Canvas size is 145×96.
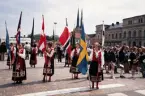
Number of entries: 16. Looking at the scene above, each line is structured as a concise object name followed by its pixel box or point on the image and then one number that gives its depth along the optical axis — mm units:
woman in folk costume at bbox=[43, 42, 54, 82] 11422
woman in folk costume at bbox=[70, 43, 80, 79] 12719
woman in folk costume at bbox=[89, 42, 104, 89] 9969
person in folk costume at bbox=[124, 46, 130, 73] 15805
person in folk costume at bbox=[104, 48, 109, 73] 15543
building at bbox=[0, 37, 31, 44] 38738
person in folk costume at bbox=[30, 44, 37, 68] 18359
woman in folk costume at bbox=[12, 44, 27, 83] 10625
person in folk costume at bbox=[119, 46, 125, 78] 14691
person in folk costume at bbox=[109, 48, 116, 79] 14437
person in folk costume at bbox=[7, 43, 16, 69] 16312
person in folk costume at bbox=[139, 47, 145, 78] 14803
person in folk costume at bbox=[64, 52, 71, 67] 19398
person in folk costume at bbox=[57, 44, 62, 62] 24094
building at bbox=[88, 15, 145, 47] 71938
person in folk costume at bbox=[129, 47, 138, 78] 15461
